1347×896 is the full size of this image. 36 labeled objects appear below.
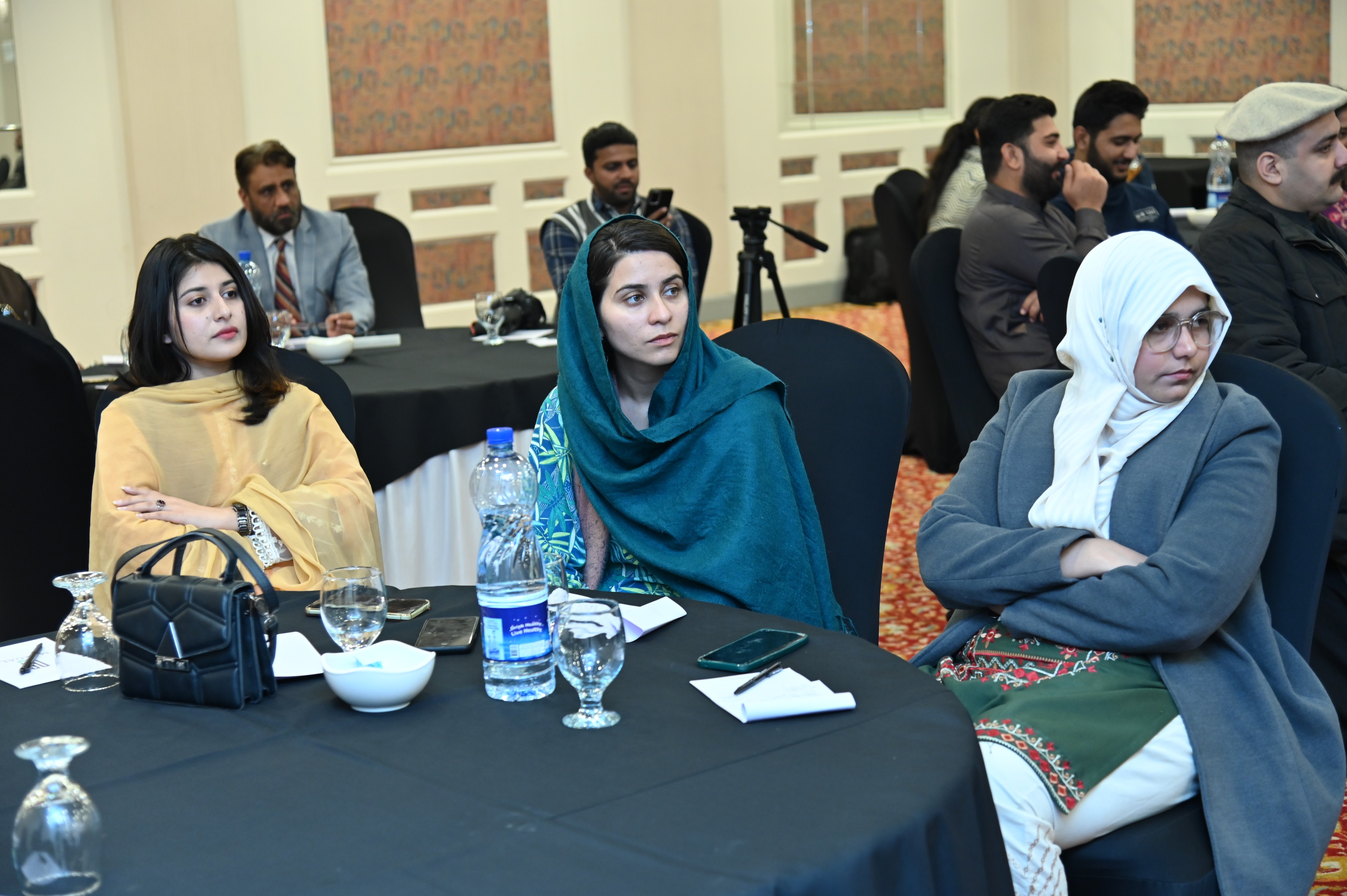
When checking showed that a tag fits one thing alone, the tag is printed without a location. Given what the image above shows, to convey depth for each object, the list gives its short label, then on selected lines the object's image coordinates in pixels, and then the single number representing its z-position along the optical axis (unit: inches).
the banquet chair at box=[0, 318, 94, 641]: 120.3
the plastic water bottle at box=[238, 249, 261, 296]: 158.7
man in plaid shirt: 202.7
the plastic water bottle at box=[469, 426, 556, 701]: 62.9
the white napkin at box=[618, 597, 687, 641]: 72.0
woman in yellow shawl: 100.1
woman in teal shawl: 90.5
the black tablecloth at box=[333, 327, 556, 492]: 141.6
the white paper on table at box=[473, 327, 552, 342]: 172.6
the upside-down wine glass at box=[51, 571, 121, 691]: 69.4
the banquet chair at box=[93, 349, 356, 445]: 114.0
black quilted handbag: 63.7
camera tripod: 206.5
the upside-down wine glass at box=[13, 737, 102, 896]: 46.5
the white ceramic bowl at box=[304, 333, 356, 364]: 157.5
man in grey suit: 191.9
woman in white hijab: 72.4
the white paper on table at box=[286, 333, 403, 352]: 171.2
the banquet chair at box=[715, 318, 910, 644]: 99.2
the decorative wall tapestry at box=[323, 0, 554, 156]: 280.8
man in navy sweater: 196.2
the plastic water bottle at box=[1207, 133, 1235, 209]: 242.7
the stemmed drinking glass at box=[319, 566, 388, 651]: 68.6
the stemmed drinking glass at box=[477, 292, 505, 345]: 171.3
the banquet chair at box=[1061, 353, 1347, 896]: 72.5
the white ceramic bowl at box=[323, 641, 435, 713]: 61.6
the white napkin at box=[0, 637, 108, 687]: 69.9
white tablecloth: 145.6
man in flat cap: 116.0
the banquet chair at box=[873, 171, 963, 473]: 208.4
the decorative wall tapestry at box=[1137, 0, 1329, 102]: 343.0
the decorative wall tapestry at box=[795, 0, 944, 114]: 358.3
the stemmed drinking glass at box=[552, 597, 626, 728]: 59.1
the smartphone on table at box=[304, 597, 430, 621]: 77.4
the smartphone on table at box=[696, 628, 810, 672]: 65.9
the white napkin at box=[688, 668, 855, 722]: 59.9
